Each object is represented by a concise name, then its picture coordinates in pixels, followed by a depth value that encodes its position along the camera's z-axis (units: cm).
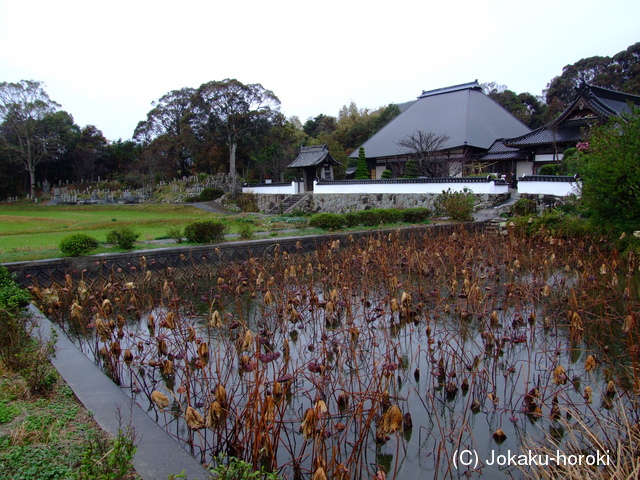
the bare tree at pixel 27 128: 3300
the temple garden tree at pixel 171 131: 3171
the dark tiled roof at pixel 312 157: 2416
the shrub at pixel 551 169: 1822
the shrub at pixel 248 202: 2502
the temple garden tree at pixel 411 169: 2261
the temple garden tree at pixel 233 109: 2745
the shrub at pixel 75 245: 768
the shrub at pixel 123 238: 843
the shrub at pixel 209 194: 2741
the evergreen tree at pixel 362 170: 2605
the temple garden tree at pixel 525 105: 3556
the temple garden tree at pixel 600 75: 3316
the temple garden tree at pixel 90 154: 3650
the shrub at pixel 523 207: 1502
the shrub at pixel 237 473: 197
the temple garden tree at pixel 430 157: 2244
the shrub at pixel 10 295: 463
